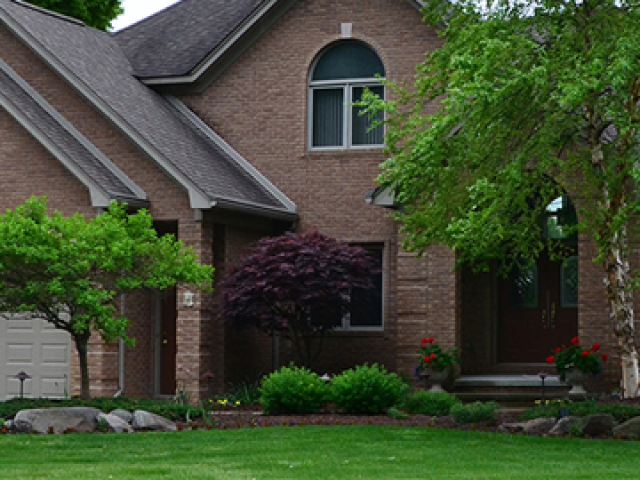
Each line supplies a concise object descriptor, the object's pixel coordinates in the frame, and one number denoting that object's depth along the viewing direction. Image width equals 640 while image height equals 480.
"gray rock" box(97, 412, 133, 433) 15.59
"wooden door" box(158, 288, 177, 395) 21.38
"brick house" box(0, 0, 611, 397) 20.02
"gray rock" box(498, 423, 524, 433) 15.55
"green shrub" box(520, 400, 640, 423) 15.54
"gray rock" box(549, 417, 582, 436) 15.14
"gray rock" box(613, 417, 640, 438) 14.91
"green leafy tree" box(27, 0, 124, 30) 33.91
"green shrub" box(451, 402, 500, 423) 16.09
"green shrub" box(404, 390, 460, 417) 17.45
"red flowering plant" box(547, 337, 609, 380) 19.20
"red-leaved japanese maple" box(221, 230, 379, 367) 19.38
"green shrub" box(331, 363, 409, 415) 17.23
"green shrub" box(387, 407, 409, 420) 16.84
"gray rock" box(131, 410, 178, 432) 15.77
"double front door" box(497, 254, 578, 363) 22.48
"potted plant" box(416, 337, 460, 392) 19.77
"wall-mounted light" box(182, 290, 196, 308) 19.94
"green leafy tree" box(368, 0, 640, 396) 14.29
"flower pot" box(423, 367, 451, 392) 19.78
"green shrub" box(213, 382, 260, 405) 19.95
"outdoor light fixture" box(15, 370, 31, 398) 18.34
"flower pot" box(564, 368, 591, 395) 19.23
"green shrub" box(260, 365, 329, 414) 17.27
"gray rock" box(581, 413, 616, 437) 15.12
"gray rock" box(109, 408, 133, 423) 15.98
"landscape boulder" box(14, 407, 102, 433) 15.30
